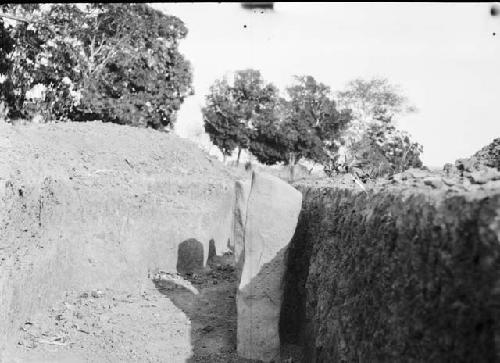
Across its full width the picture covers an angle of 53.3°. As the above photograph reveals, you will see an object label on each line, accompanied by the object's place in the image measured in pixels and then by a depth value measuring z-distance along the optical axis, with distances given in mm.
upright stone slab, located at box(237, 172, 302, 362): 6453
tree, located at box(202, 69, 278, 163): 38312
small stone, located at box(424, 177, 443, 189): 3081
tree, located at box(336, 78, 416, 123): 36906
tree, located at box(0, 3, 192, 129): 19344
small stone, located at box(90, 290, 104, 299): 8092
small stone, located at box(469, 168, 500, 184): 2852
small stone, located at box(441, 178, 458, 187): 3003
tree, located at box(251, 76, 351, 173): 37781
